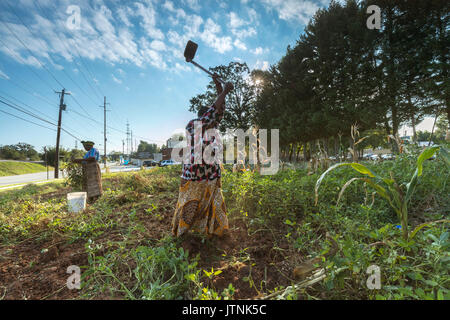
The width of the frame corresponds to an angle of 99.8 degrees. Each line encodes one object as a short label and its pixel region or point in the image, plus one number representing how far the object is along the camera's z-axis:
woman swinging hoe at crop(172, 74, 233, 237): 2.17
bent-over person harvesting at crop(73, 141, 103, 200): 4.47
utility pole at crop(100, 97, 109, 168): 29.62
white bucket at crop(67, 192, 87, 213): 3.46
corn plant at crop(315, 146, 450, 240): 1.36
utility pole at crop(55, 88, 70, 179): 14.62
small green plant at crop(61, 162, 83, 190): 5.57
